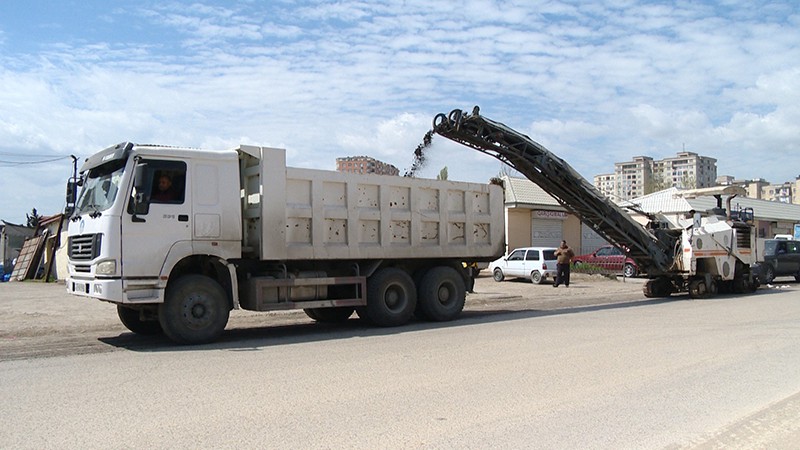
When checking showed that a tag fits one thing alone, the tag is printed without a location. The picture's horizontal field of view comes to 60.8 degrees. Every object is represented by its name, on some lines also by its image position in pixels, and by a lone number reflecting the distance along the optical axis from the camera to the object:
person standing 23.73
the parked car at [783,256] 27.22
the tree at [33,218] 40.46
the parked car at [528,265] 26.45
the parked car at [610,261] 29.91
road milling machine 17.31
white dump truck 10.54
